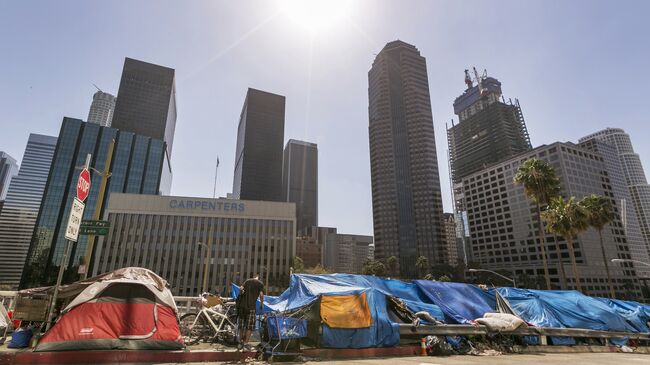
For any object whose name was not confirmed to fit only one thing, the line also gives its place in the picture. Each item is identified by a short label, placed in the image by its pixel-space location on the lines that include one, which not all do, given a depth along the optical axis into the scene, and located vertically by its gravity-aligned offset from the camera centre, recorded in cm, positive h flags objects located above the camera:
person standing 943 -129
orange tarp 1003 -154
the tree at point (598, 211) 5244 +890
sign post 812 +123
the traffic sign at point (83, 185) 841 +211
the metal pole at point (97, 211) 1402 +239
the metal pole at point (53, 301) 809 -99
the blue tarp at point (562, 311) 1488 -228
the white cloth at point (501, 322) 1243 -229
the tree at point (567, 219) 4346 +620
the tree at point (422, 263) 10574 +21
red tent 765 -145
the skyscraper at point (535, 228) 12081 +1609
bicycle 1023 -209
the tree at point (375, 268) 10638 -155
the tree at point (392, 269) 11481 -239
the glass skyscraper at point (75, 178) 11475 +3317
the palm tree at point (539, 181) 4638 +1215
